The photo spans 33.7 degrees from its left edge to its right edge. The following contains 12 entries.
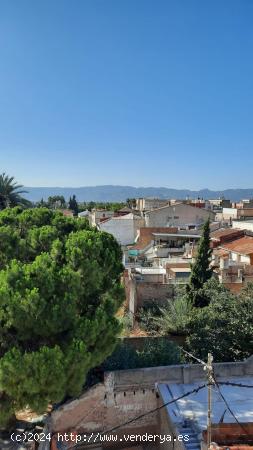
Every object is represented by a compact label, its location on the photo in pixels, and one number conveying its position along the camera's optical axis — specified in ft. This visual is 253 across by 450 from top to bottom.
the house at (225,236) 113.91
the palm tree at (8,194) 100.58
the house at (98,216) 186.78
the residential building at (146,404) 34.19
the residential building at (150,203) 219.16
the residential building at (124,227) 158.30
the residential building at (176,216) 160.35
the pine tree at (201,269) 66.75
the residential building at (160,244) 110.52
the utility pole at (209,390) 24.03
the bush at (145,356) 39.45
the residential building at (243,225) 133.28
